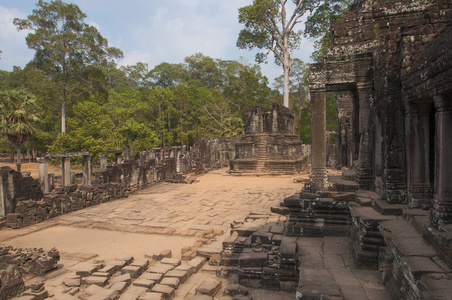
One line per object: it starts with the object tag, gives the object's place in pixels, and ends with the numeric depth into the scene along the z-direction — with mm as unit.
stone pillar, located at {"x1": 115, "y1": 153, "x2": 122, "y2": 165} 16047
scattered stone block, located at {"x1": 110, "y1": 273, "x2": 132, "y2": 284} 5045
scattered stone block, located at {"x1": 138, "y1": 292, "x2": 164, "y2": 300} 4371
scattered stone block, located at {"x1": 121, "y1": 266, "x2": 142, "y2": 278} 5312
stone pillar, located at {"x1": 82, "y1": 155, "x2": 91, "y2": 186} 13492
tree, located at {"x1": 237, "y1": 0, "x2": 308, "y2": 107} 23125
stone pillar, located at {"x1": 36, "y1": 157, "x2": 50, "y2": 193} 12923
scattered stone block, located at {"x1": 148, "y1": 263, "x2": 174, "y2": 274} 5254
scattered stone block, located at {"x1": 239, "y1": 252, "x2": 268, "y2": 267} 4648
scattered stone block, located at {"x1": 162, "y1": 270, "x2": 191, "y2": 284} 5007
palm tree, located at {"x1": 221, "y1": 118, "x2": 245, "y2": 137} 29062
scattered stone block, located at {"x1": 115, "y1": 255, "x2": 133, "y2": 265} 5795
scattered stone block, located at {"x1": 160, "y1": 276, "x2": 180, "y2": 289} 4789
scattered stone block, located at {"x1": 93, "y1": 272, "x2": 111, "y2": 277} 5234
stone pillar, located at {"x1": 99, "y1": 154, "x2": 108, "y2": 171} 14659
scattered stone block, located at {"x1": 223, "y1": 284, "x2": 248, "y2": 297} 4389
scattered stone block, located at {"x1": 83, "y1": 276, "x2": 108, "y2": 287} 5000
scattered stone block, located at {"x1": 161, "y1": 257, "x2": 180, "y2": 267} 5621
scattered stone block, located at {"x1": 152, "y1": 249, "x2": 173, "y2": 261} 6098
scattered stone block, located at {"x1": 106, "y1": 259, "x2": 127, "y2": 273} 5555
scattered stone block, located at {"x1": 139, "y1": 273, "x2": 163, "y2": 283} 4953
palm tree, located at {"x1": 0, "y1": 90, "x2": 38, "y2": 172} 18031
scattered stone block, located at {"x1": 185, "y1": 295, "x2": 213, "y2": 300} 4238
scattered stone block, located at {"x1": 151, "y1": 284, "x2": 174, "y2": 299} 4521
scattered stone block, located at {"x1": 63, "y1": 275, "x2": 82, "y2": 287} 5070
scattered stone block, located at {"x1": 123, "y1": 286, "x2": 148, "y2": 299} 4558
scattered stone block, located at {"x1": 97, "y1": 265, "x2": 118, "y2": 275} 5387
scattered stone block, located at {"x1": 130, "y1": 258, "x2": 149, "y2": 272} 5562
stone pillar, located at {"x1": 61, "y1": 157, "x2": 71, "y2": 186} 13545
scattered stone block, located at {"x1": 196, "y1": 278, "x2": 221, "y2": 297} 4434
